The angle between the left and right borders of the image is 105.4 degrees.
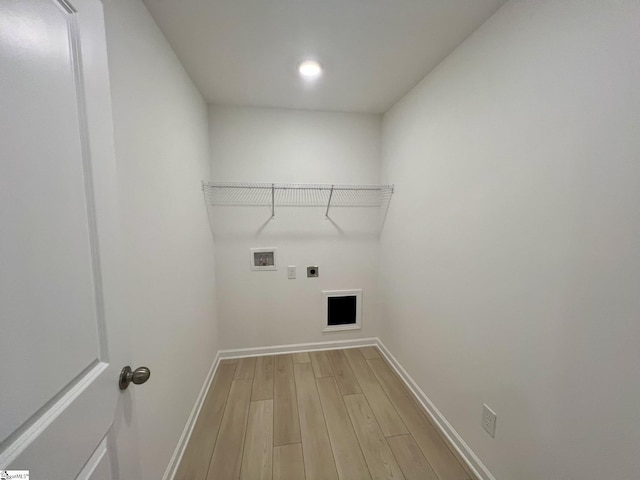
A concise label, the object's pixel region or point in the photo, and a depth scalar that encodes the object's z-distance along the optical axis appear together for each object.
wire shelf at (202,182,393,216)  2.17
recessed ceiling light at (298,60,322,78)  1.54
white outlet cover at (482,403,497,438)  1.21
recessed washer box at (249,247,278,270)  2.31
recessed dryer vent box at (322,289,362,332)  2.47
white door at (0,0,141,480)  0.40
